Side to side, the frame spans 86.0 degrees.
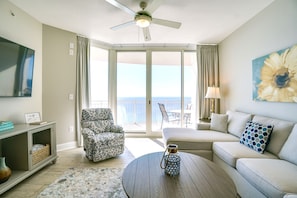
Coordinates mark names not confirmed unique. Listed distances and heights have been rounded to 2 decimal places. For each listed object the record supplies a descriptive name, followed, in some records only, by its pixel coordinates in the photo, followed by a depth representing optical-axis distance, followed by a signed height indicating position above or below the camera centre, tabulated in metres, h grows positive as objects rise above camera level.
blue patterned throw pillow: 2.08 -0.51
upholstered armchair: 2.80 -0.68
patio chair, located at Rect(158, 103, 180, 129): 4.82 -0.52
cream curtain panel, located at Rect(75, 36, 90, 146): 3.71 +0.55
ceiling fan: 2.13 +1.19
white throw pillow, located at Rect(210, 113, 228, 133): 3.17 -0.48
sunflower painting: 2.09 +0.33
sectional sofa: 1.46 -0.69
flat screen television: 2.22 +0.47
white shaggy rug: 1.92 -1.14
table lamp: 3.77 +0.14
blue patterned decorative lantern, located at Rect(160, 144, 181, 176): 1.47 -0.59
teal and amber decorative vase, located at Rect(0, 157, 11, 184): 1.90 -0.87
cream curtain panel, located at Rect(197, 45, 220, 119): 4.29 +0.71
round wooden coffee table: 1.19 -0.70
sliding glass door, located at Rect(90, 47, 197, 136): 4.50 +0.48
